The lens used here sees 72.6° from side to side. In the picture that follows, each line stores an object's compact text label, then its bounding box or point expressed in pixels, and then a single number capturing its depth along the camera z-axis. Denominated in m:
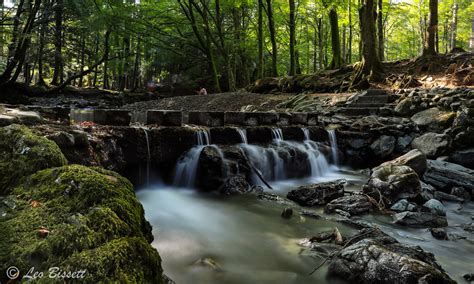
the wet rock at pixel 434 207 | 5.38
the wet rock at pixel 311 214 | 4.96
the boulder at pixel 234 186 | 6.31
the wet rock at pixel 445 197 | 6.42
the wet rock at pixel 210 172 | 6.46
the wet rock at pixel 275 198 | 5.79
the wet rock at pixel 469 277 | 3.26
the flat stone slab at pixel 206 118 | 8.09
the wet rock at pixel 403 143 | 9.20
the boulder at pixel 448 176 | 6.93
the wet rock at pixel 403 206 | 5.43
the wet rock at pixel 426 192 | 6.00
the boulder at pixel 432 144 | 8.41
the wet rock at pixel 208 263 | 3.35
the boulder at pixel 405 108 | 10.30
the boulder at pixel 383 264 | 2.76
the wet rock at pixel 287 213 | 5.01
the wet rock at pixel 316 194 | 5.73
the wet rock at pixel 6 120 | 3.97
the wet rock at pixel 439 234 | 4.38
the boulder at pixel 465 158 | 7.99
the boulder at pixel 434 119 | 9.02
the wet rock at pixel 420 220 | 4.80
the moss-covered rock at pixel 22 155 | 2.62
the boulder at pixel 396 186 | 5.93
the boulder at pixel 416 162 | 7.24
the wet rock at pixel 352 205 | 5.27
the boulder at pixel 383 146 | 9.35
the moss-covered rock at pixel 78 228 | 1.66
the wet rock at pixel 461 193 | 6.59
